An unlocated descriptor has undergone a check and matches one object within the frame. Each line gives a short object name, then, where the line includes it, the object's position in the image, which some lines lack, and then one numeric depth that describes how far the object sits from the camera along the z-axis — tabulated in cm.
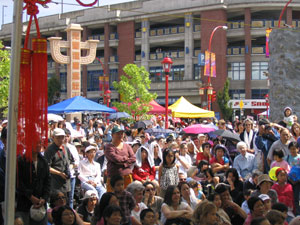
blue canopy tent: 1797
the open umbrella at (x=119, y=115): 2772
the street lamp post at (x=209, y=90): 3233
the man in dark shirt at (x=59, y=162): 808
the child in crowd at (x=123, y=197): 704
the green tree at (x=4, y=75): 3434
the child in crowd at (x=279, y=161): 942
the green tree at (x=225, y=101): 4909
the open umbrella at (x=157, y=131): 1720
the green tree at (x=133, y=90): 3638
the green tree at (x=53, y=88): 6056
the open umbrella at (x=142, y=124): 2062
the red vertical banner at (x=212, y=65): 3420
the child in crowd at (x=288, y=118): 1234
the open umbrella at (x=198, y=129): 1684
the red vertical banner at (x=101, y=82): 5276
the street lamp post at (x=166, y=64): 2155
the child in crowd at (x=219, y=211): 690
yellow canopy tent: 2586
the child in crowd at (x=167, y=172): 932
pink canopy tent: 3250
